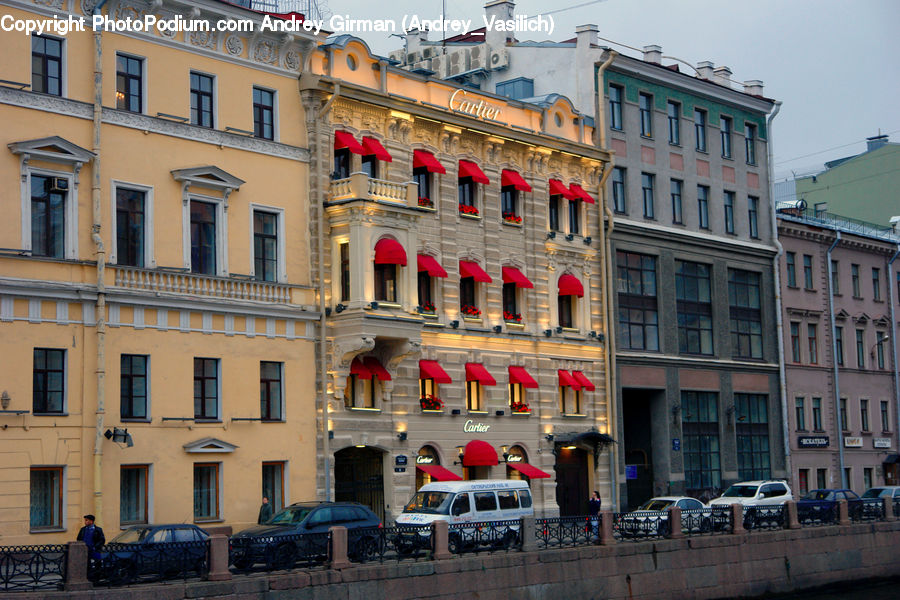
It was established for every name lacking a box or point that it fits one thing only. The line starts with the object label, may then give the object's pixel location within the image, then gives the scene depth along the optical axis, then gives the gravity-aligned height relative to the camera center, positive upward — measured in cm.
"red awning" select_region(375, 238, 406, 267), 4066 +586
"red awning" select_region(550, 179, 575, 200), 4950 +941
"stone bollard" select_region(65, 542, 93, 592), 2503 -230
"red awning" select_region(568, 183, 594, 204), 5038 +944
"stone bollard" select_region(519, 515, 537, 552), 3403 -248
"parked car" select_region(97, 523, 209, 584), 2589 -228
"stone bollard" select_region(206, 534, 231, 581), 2694 -232
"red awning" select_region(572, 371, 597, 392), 4947 +214
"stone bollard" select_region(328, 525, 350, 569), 2925 -238
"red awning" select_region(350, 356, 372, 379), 4097 +227
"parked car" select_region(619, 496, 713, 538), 3859 -258
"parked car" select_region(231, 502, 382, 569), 2817 -208
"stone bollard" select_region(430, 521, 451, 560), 3150 -241
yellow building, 3312 +463
